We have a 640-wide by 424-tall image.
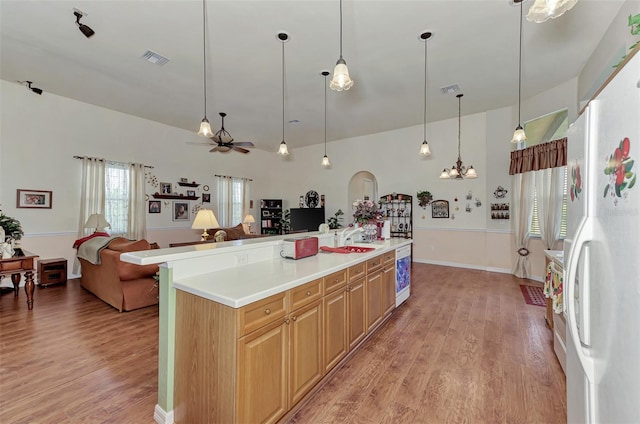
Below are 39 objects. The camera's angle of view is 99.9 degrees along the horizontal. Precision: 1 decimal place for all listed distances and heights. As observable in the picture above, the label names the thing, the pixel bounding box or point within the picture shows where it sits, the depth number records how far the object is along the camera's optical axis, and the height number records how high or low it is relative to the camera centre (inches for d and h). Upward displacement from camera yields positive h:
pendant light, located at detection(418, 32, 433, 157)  127.9 +84.3
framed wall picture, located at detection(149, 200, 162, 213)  255.6 +1.7
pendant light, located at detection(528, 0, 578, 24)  59.1 +46.1
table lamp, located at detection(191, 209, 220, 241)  157.9 -7.3
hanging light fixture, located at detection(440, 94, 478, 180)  190.5 +28.8
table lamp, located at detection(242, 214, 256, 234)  294.4 -11.7
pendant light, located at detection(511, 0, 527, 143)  135.5 +40.1
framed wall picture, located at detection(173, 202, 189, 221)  273.9 -2.9
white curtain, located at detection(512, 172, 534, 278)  203.5 -1.0
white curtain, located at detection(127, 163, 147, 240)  238.4 +3.2
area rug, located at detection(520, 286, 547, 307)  155.6 -50.8
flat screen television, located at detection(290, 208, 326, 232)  326.3 -9.3
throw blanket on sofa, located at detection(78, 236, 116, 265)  154.0 -25.2
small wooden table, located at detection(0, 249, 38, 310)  137.7 -32.8
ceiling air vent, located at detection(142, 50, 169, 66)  142.8 +82.0
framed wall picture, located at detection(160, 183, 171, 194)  262.8 +19.7
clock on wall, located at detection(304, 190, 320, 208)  348.5 +14.9
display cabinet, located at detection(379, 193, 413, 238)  278.4 -0.3
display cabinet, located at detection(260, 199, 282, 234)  356.8 -9.9
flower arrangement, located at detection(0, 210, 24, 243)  152.3 -12.3
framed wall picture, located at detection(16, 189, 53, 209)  188.9 +5.1
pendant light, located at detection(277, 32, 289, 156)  127.3 +83.2
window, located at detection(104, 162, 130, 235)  229.3 +9.9
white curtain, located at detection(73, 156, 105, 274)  213.9 +12.2
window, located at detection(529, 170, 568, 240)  200.9 -7.0
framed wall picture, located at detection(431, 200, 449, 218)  257.8 +3.3
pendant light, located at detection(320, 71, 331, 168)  164.9 +84.3
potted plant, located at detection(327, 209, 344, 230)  323.9 -11.3
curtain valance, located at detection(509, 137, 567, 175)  177.8 +40.8
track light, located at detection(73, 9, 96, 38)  112.4 +79.0
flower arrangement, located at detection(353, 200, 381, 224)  152.3 +0.0
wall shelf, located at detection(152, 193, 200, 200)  257.6 +11.5
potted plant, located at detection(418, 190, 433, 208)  264.4 +14.0
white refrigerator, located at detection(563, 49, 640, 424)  29.0 -5.6
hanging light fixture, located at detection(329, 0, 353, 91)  87.4 +43.7
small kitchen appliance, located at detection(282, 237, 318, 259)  96.7 -13.7
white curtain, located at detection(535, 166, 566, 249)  182.2 +9.2
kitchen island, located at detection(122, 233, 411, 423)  56.8 -29.6
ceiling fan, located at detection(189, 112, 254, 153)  194.9 +47.2
